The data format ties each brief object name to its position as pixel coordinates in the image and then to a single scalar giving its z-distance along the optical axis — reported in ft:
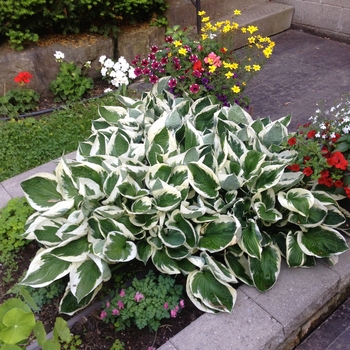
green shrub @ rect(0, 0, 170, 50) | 11.64
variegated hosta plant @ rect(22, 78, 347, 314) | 6.43
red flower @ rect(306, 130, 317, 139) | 7.05
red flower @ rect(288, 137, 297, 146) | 7.00
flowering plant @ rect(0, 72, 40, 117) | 11.94
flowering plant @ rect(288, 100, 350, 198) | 6.64
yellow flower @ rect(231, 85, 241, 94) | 9.39
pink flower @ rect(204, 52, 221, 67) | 9.45
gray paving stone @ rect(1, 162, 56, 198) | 8.71
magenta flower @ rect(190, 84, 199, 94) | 9.33
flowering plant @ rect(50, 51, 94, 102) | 12.59
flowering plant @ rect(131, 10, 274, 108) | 9.50
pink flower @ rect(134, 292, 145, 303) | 6.28
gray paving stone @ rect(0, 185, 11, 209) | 8.46
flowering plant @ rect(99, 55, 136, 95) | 11.45
